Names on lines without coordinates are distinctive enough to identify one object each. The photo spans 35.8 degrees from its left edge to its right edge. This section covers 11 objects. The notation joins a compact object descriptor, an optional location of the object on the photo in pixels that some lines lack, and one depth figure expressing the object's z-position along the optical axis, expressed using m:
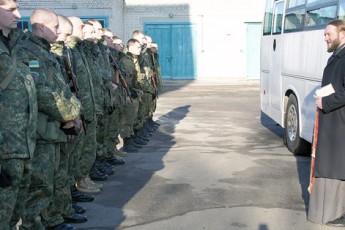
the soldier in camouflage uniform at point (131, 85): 8.34
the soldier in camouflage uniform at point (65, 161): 4.66
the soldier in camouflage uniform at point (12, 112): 3.56
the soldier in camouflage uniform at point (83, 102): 5.52
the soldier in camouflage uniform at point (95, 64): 6.05
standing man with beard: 4.82
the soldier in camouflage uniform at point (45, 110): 4.04
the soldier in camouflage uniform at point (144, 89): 9.26
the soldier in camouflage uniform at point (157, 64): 11.16
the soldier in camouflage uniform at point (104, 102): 6.59
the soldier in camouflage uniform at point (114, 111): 7.32
